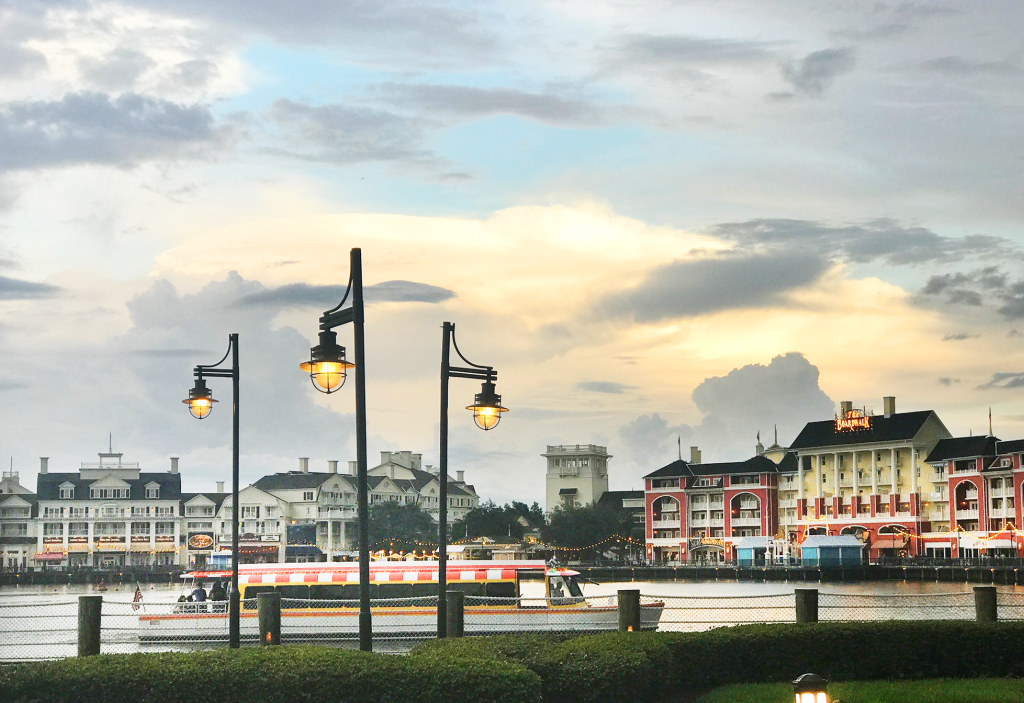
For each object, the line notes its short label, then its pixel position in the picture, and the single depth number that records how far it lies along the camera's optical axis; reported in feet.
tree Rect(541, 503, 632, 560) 497.46
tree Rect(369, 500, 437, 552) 507.30
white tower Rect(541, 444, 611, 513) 577.43
